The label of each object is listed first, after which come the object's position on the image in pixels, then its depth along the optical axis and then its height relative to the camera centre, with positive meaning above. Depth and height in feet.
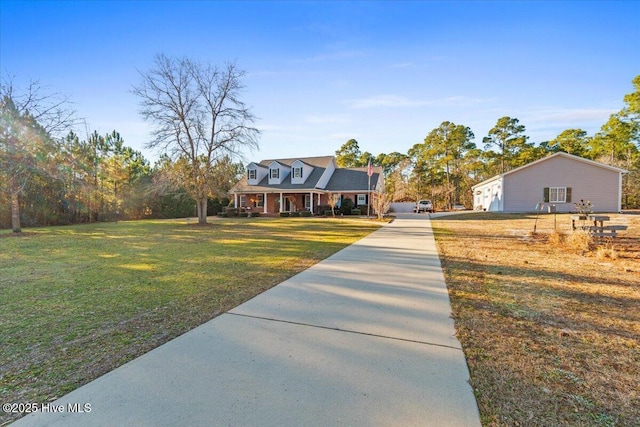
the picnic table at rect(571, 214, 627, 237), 27.53 -2.24
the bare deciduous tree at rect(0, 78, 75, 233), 39.83 +11.26
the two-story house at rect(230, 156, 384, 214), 94.84 +6.74
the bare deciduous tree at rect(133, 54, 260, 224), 53.88 +18.10
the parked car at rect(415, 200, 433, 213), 109.75 +0.13
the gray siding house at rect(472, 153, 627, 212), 75.05 +5.66
